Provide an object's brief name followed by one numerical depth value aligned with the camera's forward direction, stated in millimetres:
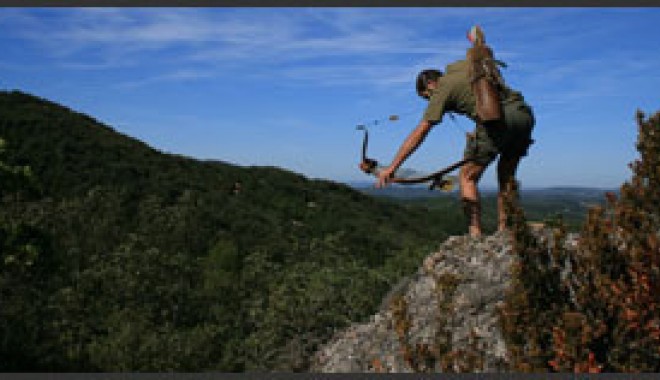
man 6883
